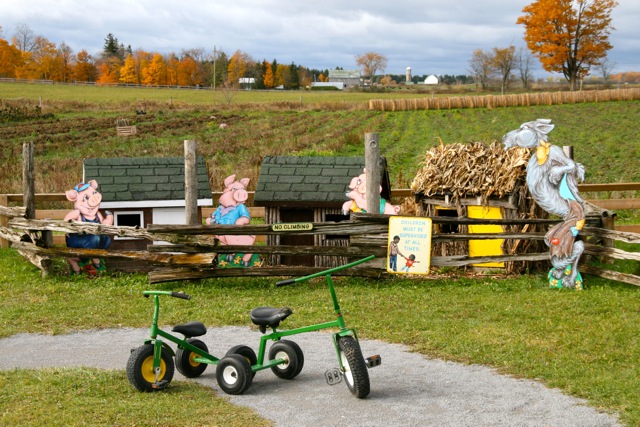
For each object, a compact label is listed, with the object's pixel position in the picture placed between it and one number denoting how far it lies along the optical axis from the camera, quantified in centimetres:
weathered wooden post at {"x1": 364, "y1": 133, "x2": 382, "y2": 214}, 1401
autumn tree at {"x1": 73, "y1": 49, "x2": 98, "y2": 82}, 10931
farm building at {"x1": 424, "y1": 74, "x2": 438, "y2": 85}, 17730
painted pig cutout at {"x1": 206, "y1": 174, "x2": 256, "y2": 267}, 1477
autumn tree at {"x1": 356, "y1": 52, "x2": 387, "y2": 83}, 12262
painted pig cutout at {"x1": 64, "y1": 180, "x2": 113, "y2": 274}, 1462
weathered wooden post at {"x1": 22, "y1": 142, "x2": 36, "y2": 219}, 1484
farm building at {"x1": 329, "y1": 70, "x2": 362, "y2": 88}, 15312
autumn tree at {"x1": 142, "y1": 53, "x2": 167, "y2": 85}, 10562
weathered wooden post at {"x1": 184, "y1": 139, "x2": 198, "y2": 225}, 1429
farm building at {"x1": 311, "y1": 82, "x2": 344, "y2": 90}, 13941
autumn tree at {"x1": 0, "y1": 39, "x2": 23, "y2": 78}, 9894
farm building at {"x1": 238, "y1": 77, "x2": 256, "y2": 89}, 11231
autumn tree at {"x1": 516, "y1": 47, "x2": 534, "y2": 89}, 9847
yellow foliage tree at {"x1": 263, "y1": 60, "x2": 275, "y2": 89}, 11800
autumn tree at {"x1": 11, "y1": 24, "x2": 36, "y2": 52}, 11538
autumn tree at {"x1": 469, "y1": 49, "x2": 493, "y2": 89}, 9894
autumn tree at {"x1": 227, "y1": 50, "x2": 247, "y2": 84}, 11352
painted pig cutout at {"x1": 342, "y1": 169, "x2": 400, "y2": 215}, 1448
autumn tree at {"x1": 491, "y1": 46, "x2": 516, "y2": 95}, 9525
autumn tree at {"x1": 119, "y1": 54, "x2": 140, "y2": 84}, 10500
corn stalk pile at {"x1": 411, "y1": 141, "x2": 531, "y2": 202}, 1441
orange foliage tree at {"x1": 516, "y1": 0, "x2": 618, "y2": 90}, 8294
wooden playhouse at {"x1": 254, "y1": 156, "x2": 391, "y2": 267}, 1512
